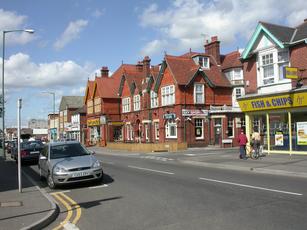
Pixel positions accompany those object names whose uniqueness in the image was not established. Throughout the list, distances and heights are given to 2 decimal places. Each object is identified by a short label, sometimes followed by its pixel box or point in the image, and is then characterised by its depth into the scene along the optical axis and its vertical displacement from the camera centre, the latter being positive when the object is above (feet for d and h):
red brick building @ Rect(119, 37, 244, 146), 122.42 +9.85
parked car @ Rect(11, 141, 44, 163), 77.30 -4.57
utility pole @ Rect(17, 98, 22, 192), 37.55 +0.86
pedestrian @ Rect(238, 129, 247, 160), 69.82 -3.09
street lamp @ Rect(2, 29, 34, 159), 98.71 +22.05
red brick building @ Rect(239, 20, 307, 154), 69.36 +7.97
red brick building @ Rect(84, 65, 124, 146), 174.50 +9.78
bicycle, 69.65 -4.67
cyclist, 69.36 -2.71
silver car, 39.75 -3.74
